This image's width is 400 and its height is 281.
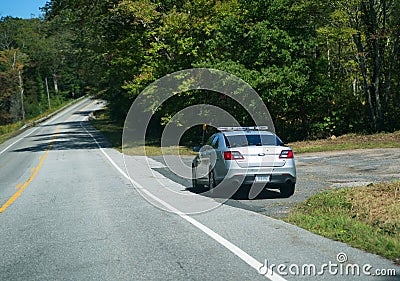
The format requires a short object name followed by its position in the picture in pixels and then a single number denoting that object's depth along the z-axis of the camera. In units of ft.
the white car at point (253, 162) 39.78
